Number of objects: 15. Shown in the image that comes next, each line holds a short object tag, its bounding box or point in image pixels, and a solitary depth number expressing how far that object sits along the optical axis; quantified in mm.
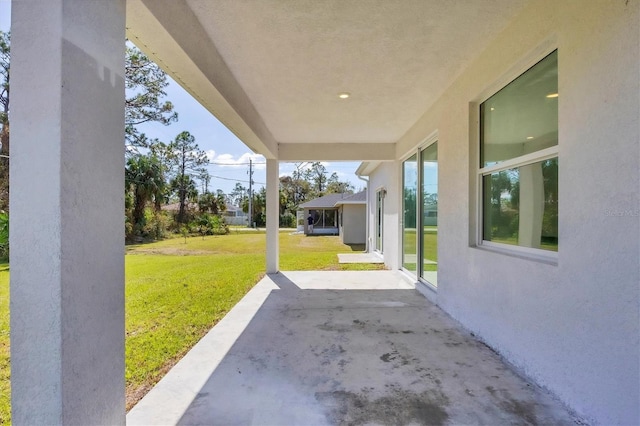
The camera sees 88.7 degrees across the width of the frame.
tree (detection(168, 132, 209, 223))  27953
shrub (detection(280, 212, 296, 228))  37378
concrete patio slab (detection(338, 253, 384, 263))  10391
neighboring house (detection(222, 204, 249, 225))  40531
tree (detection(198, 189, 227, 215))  28891
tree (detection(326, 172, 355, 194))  44034
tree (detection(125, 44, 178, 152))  14242
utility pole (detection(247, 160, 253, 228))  36038
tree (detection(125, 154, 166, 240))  19484
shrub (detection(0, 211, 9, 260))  8383
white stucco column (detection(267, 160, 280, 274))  7652
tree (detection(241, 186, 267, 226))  37125
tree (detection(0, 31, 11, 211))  9492
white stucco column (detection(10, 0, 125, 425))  1419
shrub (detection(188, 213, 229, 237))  24703
